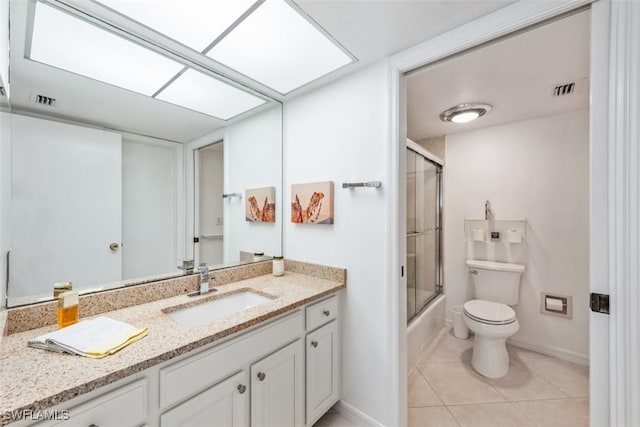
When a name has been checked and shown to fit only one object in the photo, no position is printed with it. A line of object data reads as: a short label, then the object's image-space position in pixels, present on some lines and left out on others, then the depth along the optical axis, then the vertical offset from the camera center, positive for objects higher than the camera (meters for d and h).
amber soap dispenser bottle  1.00 -0.39
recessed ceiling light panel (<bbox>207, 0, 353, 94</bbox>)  1.19 +0.92
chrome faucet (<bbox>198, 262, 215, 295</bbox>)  1.48 -0.39
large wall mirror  1.05 +0.33
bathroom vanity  0.70 -0.56
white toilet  2.07 -0.90
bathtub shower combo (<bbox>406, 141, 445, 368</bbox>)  2.33 -0.40
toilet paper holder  2.33 -0.88
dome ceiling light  2.18 +0.91
